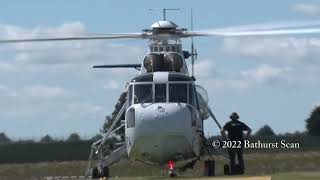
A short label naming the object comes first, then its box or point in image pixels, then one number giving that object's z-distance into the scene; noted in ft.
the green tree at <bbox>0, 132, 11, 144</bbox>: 348.38
